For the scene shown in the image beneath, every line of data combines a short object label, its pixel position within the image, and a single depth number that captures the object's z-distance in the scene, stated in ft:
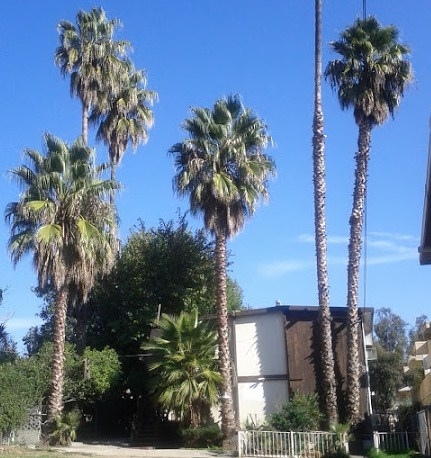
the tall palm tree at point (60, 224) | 100.73
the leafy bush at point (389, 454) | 80.64
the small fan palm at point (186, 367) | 101.14
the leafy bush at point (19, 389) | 94.84
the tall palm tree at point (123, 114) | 141.18
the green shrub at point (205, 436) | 100.99
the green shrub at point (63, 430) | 97.40
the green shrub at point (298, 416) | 92.27
